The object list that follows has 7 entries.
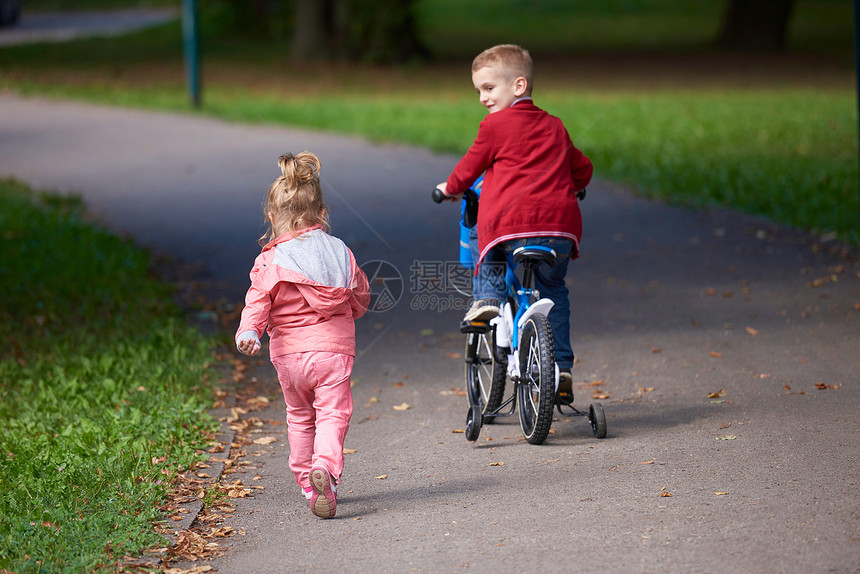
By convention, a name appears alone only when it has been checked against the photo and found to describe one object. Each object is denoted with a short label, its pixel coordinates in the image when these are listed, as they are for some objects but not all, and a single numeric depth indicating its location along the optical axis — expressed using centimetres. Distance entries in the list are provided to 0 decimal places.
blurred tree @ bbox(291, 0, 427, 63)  5897
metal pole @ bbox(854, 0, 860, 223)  1937
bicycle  956
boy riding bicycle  954
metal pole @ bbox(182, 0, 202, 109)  3819
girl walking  851
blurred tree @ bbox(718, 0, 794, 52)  6425
